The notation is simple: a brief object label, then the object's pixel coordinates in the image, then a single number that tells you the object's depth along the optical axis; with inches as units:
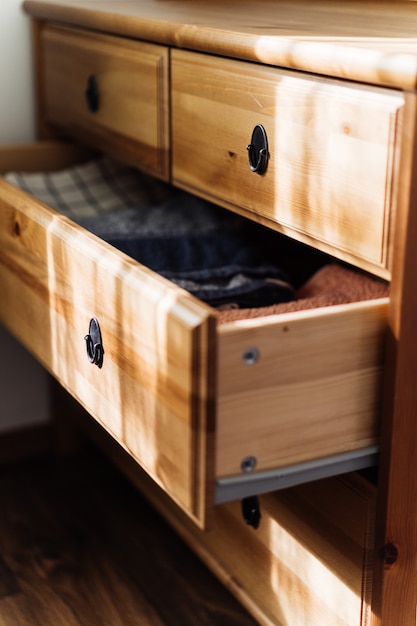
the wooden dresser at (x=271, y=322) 29.1
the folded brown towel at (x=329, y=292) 34.9
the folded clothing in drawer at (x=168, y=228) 41.2
